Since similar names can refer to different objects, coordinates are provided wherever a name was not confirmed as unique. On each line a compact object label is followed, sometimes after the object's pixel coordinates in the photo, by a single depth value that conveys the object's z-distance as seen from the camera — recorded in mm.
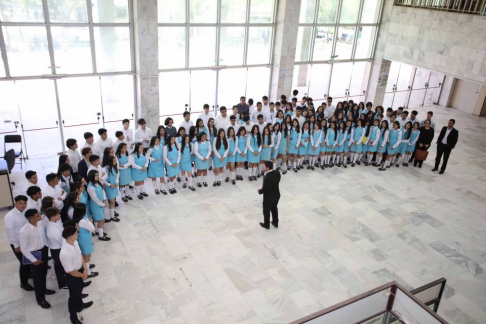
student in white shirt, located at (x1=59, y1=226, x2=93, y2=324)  5070
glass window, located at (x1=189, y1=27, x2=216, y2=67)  11867
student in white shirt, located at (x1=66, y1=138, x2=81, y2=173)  7922
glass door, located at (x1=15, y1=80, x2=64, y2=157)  10281
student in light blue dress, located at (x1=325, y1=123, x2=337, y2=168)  10523
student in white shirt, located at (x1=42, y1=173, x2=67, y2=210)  6391
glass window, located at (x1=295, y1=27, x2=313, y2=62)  13578
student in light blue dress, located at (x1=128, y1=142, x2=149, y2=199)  8234
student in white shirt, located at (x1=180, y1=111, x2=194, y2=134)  9645
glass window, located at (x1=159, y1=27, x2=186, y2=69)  11438
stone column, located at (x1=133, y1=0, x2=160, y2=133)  10438
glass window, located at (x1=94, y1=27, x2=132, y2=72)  10586
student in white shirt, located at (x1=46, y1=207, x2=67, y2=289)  5473
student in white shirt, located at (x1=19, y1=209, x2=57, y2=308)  5418
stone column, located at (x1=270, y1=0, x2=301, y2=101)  12492
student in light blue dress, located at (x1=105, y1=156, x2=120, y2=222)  7574
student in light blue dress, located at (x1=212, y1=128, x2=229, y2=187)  9188
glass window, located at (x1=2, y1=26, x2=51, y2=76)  9562
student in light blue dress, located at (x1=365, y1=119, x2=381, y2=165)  10711
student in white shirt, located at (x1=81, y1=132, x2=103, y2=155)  8281
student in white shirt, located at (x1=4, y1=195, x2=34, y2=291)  5598
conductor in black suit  7594
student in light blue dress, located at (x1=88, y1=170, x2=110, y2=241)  6762
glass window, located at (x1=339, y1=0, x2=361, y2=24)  13977
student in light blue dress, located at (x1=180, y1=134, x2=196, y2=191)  8902
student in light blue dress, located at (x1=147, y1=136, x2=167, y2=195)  8508
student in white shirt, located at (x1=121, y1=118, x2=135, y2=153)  9140
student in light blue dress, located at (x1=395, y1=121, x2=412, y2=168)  10828
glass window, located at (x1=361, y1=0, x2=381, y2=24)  14441
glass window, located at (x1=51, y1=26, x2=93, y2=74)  10078
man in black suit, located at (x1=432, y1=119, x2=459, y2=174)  10742
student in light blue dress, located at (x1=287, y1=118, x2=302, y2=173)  10141
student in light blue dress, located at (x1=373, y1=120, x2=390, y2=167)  10738
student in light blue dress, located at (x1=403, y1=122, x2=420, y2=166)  10914
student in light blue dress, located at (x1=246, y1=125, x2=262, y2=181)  9516
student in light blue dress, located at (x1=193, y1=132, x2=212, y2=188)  8984
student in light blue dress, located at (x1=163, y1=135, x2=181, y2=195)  8656
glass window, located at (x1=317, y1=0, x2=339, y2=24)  13523
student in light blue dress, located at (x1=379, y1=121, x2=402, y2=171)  10761
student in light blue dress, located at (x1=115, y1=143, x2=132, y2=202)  7957
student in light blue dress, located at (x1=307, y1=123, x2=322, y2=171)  10337
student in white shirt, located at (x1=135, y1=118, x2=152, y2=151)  9242
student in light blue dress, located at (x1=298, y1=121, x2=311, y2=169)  10250
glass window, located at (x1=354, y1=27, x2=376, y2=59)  14812
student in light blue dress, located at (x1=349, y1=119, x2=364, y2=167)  10734
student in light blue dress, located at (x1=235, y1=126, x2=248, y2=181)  9421
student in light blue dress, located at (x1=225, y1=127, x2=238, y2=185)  9242
